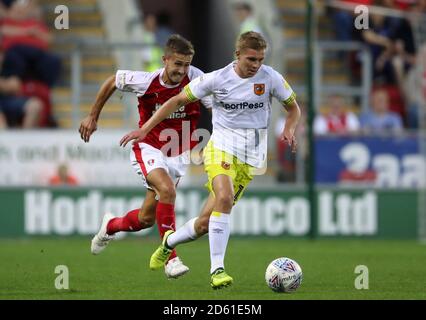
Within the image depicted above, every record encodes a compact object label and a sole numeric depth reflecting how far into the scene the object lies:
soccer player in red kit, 10.32
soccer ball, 9.11
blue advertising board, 16.81
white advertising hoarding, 16.91
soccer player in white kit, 9.44
